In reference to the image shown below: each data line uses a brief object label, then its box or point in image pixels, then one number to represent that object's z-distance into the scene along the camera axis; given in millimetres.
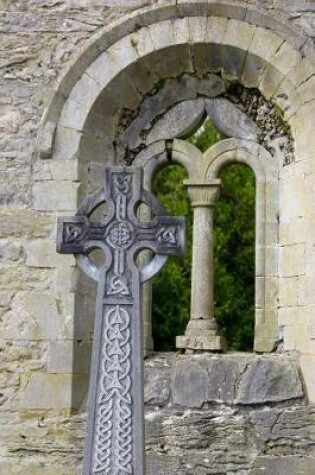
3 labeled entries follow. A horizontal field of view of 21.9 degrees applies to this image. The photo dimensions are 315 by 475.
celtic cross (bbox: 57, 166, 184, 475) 3596
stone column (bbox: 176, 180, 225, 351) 5773
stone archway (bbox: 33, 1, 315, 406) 5566
